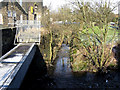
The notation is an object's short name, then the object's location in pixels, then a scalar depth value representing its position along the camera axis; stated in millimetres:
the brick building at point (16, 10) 14631
